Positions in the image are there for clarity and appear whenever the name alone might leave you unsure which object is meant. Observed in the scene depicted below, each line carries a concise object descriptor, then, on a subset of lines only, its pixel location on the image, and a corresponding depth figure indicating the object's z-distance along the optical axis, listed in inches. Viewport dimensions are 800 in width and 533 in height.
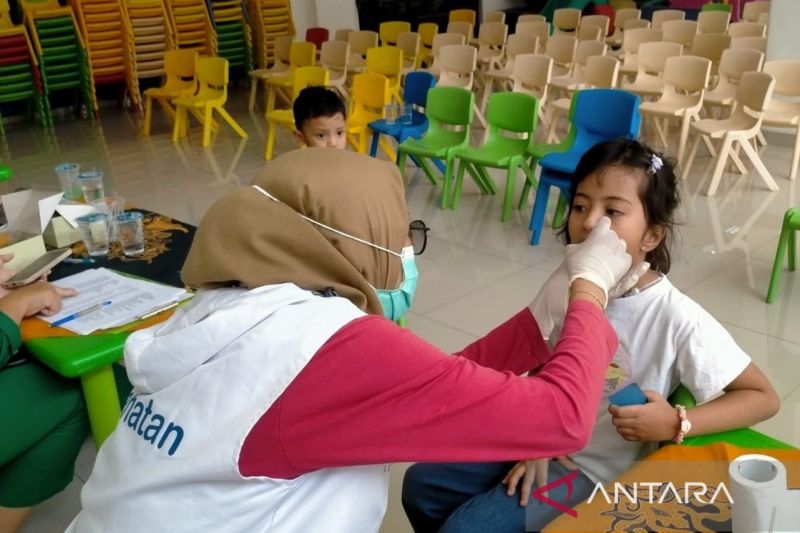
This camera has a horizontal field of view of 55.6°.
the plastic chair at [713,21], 295.9
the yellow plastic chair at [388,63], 280.1
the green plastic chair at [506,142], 185.0
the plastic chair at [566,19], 337.7
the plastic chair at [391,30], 352.2
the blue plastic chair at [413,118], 222.4
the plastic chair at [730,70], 227.0
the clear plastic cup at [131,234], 92.7
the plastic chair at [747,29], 273.3
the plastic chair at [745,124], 198.4
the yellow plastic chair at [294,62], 307.0
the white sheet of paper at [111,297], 73.5
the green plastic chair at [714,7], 336.2
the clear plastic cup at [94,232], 92.4
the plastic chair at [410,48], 318.7
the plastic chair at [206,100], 287.9
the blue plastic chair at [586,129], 169.3
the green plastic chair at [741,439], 50.4
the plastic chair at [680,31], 284.0
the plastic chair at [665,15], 311.1
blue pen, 73.7
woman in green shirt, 72.9
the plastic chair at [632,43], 277.9
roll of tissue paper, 35.7
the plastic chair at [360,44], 324.5
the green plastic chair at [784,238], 127.6
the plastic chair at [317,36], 365.4
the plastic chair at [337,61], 305.9
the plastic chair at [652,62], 248.8
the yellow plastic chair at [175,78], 312.0
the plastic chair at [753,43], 251.0
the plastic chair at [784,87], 209.9
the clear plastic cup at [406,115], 230.5
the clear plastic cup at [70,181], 113.3
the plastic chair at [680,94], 220.5
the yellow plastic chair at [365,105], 237.8
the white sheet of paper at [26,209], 97.9
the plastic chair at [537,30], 317.4
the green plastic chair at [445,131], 198.1
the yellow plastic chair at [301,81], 258.5
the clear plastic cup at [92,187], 108.4
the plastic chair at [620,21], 333.2
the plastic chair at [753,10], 307.3
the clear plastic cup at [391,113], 233.8
